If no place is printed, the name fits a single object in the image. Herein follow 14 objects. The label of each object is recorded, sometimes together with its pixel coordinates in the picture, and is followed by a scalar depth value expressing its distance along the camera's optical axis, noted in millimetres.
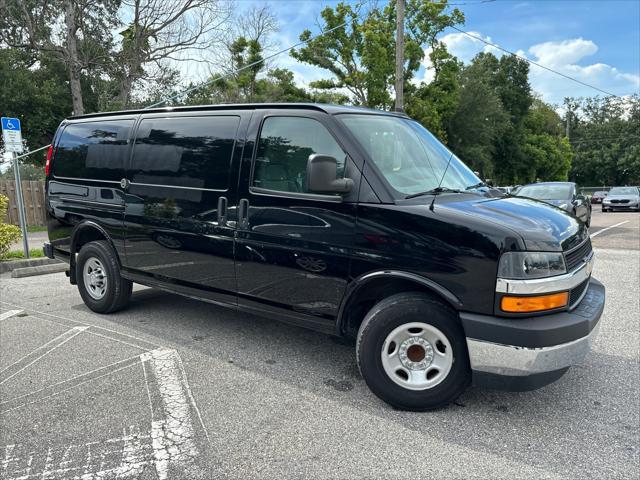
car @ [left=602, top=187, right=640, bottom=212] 24656
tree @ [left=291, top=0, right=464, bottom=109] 22688
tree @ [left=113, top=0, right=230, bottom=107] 20797
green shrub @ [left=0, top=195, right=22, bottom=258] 8391
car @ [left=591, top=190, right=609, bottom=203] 37419
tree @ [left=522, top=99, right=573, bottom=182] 42500
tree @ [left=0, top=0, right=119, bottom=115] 19594
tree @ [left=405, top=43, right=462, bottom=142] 26031
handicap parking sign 8234
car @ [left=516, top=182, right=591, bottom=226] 12539
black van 2820
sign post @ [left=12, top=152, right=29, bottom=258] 8461
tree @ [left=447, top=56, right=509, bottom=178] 32750
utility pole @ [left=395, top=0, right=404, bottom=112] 14394
